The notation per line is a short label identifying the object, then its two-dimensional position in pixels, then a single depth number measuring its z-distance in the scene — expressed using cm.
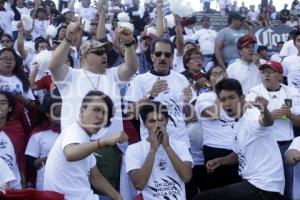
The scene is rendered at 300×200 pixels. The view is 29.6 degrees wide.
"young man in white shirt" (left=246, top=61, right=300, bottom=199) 600
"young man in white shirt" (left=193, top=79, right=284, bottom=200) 507
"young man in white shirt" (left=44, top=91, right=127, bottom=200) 411
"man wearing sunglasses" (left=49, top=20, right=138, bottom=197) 499
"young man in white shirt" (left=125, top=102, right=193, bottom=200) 501
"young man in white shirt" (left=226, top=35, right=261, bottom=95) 732
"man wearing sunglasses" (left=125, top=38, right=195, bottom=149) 567
